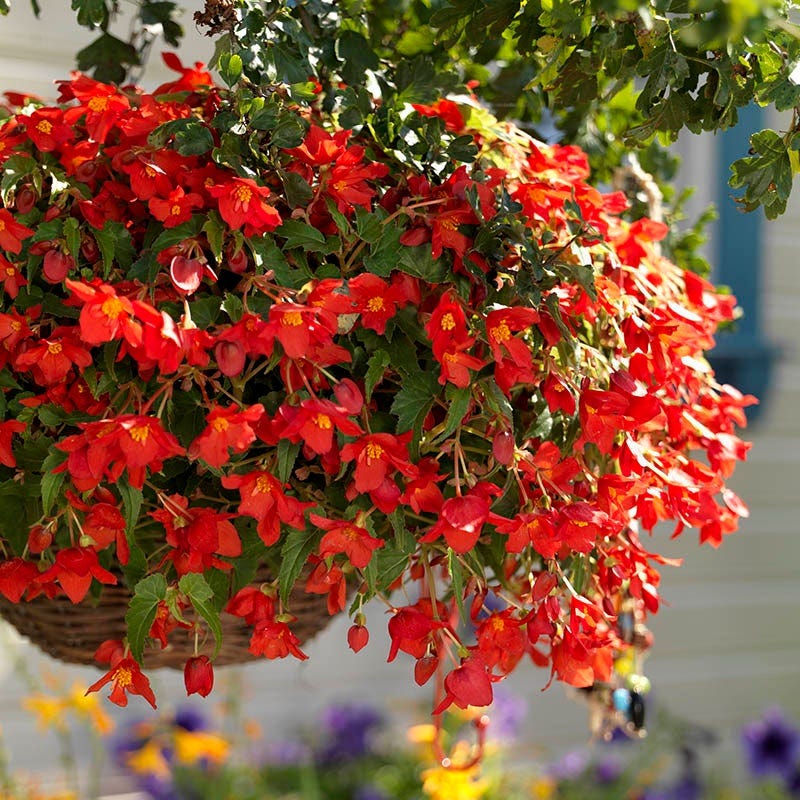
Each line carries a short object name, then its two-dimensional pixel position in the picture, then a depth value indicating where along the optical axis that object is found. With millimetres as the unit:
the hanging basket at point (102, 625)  2097
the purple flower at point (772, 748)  4347
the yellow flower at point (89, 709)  2942
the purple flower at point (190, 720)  3962
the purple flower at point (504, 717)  4209
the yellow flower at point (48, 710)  3056
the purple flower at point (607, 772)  4216
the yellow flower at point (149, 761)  3372
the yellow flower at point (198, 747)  3369
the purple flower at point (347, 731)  4265
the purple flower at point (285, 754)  4306
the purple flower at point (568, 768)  4416
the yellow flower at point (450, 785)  2554
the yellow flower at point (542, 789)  3674
